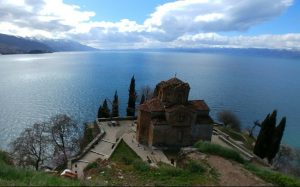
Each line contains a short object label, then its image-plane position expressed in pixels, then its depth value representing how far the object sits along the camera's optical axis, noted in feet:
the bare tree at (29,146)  68.33
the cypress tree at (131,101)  99.28
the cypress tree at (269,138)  70.85
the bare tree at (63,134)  75.71
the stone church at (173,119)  65.64
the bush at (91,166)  36.26
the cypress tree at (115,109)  96.50
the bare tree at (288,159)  86.25
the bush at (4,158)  37.55
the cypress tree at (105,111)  94.59
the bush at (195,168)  26.54
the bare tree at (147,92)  121.87
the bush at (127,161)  33.64
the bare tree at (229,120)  115.77
